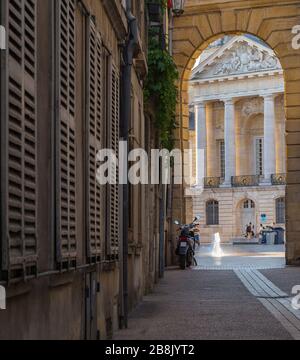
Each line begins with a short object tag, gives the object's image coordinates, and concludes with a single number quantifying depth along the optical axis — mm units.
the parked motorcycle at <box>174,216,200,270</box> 27016
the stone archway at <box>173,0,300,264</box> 27984
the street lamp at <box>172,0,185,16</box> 25594
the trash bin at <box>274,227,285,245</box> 61153
